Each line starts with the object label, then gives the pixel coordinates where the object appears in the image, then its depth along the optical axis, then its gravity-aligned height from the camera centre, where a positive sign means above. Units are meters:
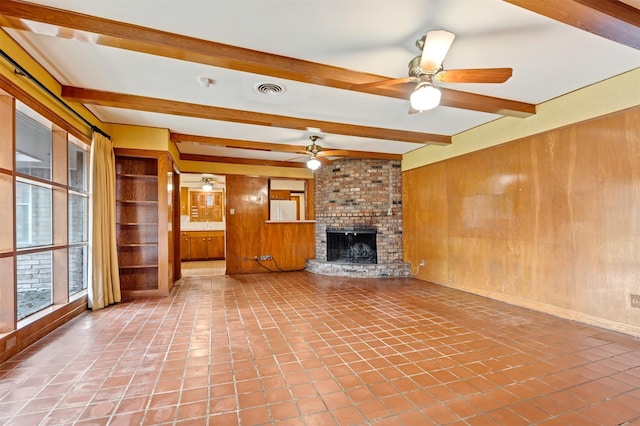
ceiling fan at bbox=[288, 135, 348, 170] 5.06 +1.20
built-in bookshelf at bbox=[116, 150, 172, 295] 4.40 -0.01
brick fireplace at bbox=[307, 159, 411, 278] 6.13 +0.23
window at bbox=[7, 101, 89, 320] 2.99 +0.14
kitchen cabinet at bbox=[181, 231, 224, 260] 8.48 -0.69
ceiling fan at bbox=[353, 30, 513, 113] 2.15 +1.09
